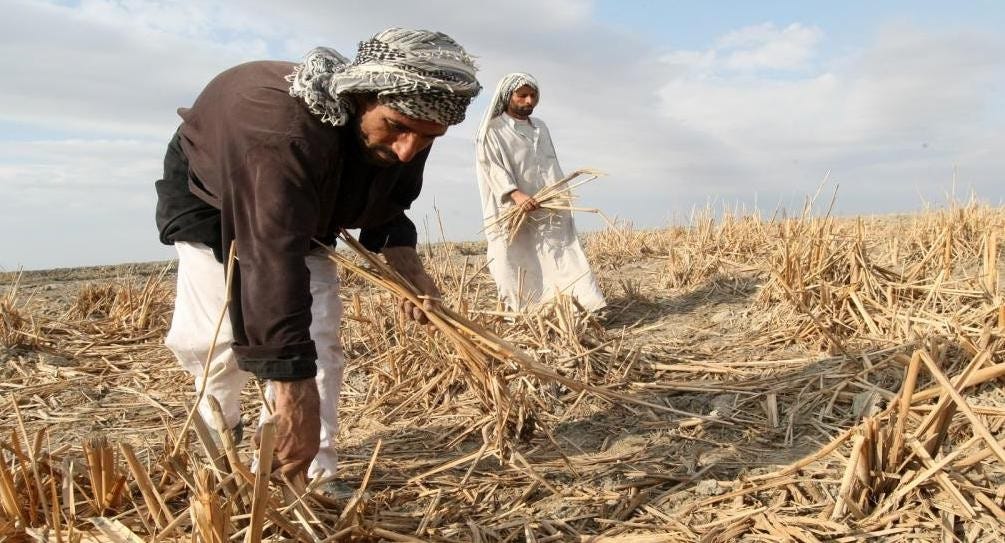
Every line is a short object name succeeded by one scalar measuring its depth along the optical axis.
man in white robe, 4.91
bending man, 1.58
